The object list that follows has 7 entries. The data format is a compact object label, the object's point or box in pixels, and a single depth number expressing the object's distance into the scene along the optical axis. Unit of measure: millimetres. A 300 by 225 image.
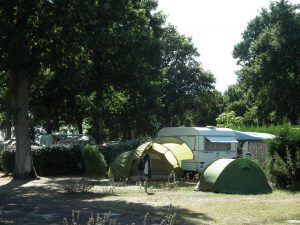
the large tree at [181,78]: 46656
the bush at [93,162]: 20250
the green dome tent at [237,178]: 17500
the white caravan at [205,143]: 24109
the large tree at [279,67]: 40344
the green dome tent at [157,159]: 22688
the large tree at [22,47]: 20078
